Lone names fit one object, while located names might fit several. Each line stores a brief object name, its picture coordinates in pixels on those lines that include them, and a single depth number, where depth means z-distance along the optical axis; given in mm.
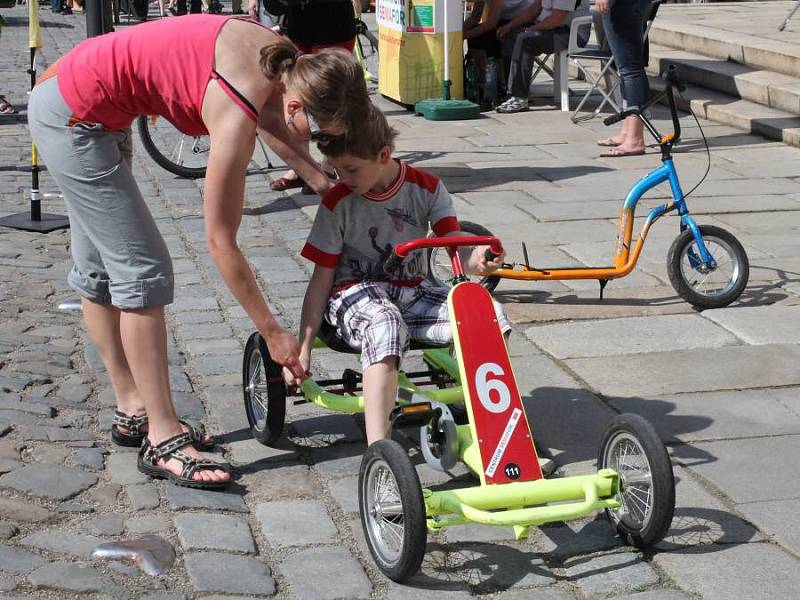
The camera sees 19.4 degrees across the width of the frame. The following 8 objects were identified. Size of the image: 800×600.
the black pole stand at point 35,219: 13717
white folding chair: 19941
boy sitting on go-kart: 7213
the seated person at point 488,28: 20890
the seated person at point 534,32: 20364
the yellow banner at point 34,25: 14097
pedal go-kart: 6044
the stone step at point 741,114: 18363
